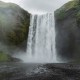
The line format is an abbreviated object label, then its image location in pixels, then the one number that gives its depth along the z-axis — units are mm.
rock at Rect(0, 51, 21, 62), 57666
